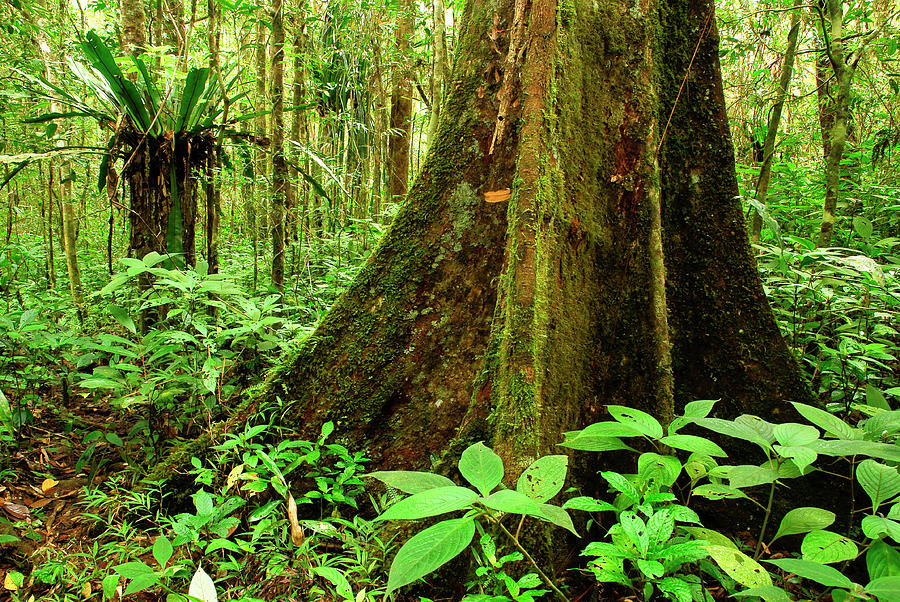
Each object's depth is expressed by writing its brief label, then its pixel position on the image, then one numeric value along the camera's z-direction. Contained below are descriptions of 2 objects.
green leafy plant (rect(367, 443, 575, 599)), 0.87
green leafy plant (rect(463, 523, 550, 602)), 1.11
